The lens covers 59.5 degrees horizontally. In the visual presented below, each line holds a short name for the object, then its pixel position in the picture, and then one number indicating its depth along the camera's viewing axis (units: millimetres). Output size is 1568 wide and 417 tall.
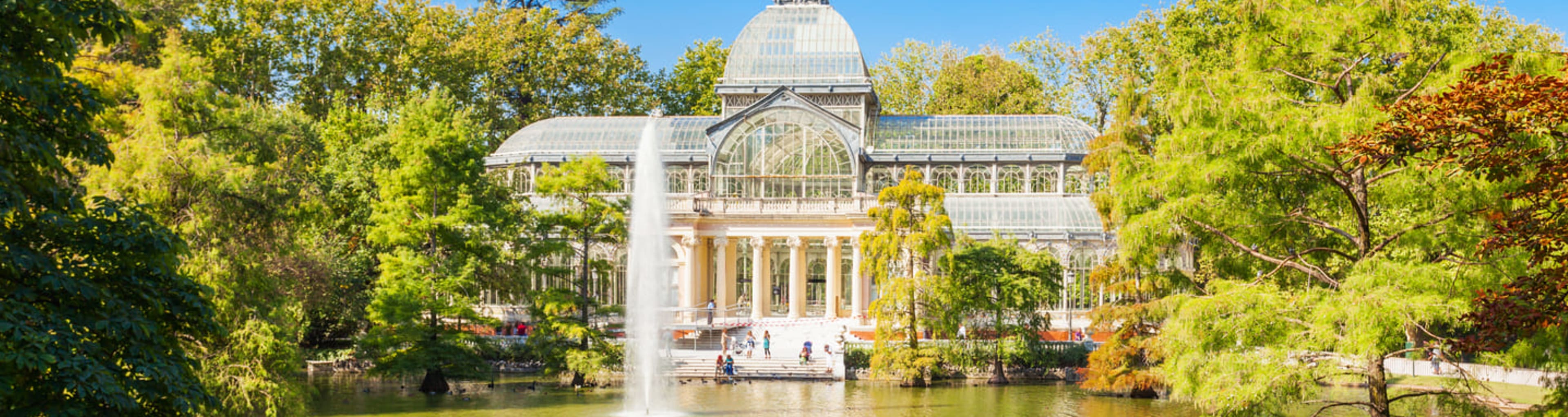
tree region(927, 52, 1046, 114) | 75000
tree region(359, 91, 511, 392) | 36750
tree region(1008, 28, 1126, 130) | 67500
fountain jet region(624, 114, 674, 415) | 35594
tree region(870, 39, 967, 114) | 79812
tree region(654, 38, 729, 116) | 76625
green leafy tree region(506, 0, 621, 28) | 79250
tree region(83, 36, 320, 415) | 26375
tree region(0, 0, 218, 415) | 12820
